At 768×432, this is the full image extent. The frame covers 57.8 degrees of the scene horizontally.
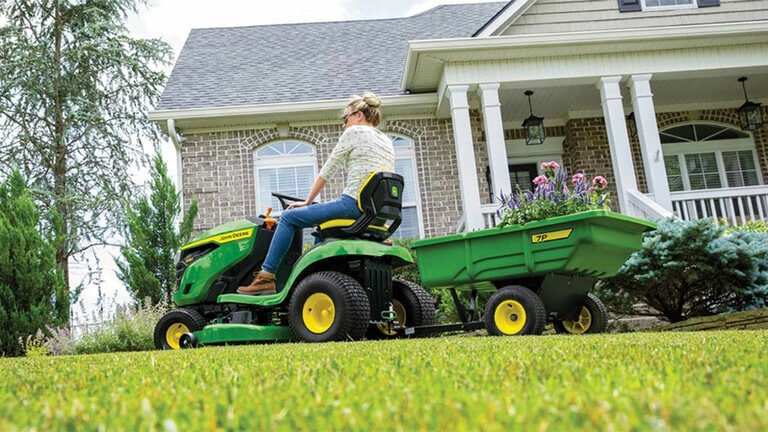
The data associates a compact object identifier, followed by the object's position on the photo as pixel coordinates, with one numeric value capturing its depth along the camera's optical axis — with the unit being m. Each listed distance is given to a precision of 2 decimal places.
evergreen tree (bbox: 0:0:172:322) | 14.92
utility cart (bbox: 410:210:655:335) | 4.78
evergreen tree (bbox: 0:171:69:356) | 6.43
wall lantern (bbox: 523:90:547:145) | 11.73
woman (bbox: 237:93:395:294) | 4.81
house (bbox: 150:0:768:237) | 10.39
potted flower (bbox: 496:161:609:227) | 5.53
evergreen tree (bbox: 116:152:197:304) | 8.88
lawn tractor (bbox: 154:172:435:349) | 4.70
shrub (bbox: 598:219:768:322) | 6.30
